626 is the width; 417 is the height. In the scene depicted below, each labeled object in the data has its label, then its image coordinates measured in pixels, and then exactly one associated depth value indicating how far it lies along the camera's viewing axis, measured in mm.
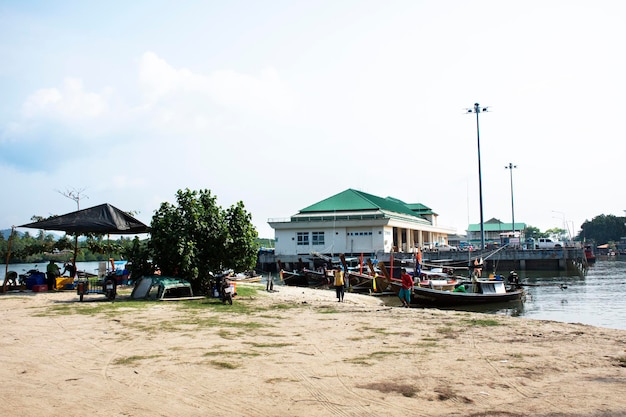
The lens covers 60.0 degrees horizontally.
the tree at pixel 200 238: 20703
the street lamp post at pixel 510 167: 80000
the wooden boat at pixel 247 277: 38156
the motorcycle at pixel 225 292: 18766
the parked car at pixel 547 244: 64250
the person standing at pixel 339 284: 23500
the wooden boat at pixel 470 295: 26516
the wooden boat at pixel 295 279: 42031
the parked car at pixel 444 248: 64438
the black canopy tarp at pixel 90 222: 21344
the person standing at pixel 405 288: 22844
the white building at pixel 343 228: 62000
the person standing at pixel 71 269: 23662
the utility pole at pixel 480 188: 52938
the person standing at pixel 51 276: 22125
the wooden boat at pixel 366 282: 33312
